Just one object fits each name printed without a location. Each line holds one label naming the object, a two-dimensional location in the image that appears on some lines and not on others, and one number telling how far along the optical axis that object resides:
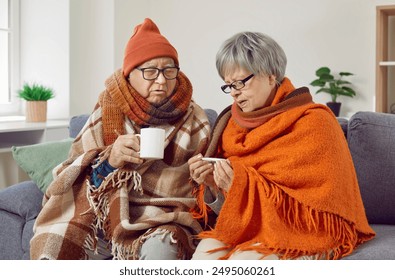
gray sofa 2.03
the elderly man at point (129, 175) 1.80
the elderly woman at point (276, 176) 1.58
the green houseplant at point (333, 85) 3.71
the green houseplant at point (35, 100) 3.42
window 3.74
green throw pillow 2.25
